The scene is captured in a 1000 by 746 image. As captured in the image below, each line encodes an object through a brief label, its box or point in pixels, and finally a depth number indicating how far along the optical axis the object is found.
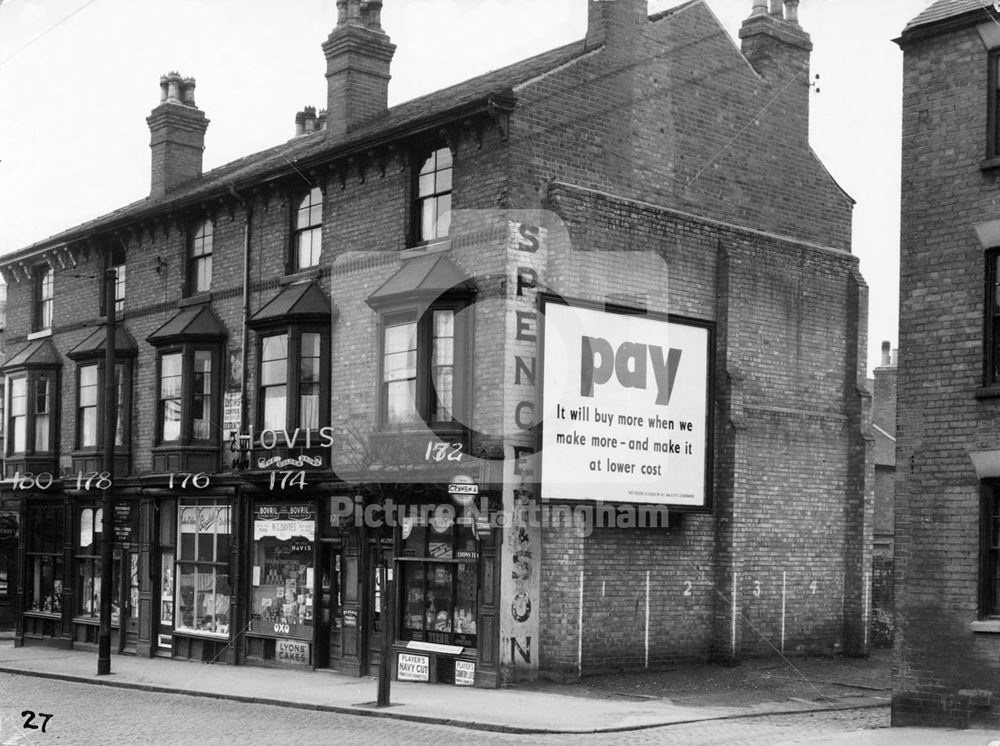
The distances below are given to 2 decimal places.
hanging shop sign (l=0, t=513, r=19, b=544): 36.53
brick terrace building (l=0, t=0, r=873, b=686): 21.34
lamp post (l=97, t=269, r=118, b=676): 25.14
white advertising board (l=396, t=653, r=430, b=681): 22.14
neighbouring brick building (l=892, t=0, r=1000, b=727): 15.84
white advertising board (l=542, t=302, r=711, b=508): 21.11
